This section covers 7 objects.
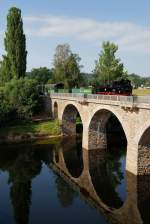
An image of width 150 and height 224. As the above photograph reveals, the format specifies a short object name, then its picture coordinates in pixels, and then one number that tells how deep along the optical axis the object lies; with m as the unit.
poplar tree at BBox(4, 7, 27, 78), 62.72
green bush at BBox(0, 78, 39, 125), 55.41
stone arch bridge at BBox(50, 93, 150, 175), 27.86
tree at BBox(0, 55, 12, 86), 63.77
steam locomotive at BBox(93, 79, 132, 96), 42.88
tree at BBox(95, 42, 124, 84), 67.12
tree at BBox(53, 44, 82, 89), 73.31
